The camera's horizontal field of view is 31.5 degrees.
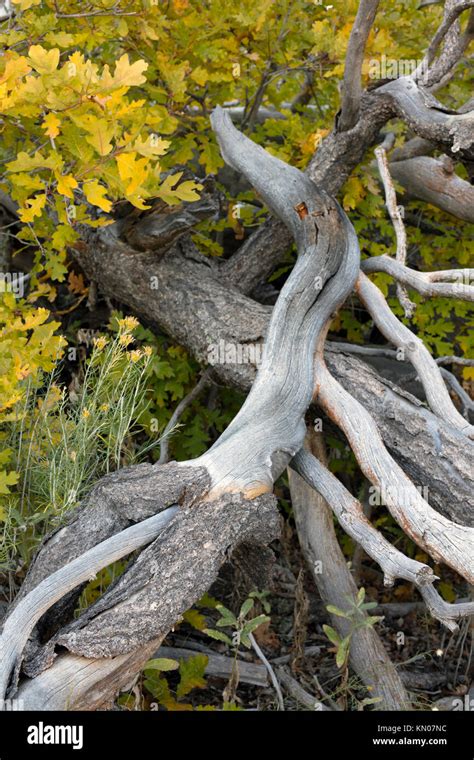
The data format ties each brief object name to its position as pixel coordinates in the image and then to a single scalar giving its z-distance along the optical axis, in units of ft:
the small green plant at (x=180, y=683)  12.31
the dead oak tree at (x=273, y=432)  8.82
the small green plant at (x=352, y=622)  12.00
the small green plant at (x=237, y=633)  11.73
